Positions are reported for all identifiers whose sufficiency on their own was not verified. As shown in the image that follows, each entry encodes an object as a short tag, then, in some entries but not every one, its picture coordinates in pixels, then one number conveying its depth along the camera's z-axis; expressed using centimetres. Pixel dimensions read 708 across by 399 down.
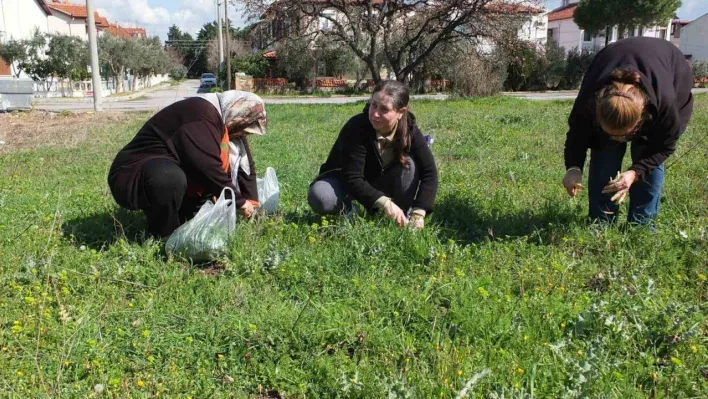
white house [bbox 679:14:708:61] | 5009
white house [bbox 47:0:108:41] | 5253
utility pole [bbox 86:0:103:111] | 1775
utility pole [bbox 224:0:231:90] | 2916
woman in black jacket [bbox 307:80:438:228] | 368
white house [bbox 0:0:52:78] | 3828
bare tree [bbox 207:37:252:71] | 6169
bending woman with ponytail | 316
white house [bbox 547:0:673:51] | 5103
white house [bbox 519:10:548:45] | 2335
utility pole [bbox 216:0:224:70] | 3308
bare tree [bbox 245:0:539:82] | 2031
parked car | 4651
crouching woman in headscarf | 351
